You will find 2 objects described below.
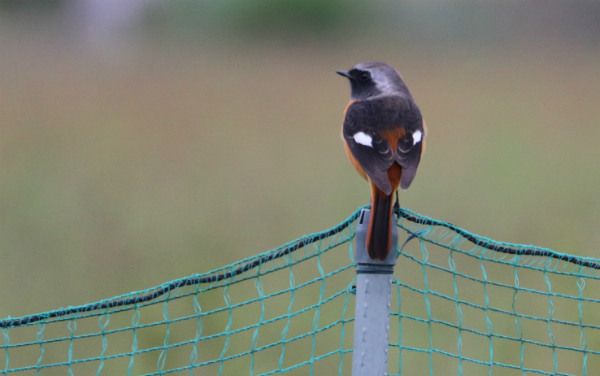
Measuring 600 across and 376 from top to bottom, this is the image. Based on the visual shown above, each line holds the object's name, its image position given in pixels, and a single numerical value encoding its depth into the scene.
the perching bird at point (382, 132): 8.38
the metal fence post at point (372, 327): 7.12
